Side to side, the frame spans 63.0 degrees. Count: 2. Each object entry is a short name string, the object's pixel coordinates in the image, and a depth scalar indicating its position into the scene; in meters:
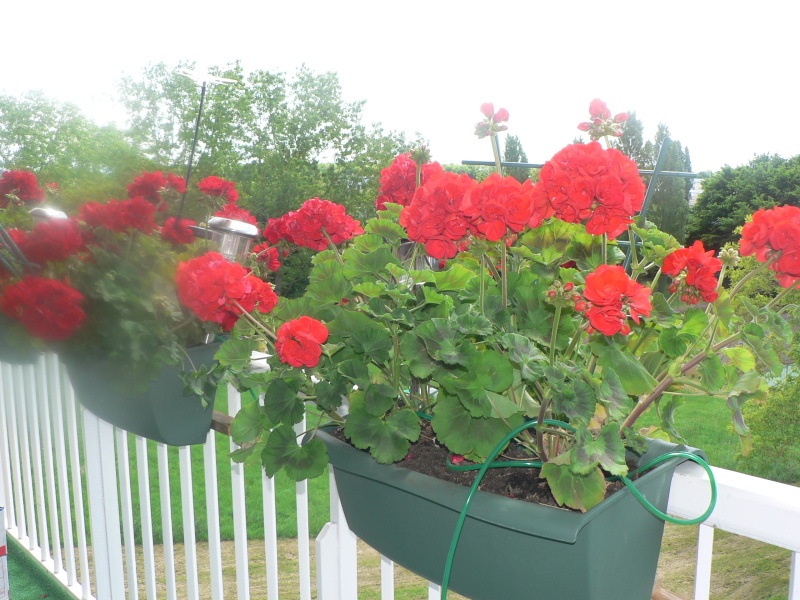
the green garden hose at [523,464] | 0.49
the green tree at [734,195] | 6.84
